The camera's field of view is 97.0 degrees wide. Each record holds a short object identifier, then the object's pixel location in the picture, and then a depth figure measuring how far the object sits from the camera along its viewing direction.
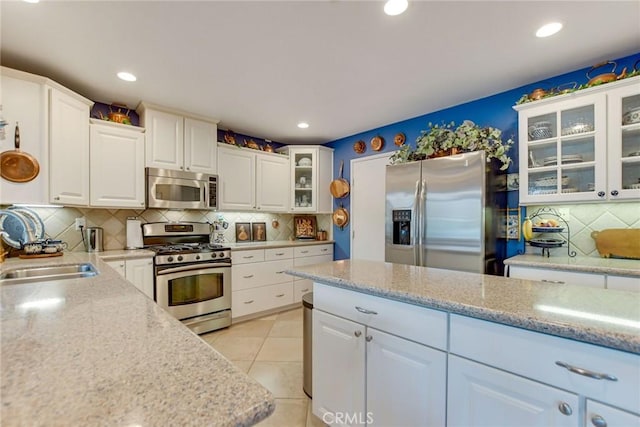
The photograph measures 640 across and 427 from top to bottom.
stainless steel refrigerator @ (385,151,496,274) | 2.35
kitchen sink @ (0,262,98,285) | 1.64
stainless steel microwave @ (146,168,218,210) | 2.96
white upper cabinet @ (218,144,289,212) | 3.56
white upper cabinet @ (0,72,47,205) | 2.02
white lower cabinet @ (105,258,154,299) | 2.53
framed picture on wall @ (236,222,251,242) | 3.93
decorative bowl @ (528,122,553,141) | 2.33
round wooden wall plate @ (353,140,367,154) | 3.95
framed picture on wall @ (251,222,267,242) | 4.08
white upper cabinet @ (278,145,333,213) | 4.21
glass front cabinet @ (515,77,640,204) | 2.01
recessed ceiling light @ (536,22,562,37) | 1.77
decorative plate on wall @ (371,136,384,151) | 3.72
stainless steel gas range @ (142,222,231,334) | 2.80
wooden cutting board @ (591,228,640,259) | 2.09
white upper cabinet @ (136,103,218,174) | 2.95
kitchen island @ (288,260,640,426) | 0.78
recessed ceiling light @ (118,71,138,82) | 2.31
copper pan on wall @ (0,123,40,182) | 2.01
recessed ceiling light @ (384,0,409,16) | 1.57
